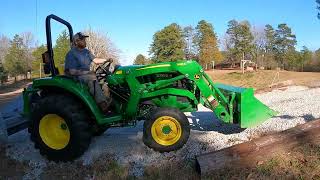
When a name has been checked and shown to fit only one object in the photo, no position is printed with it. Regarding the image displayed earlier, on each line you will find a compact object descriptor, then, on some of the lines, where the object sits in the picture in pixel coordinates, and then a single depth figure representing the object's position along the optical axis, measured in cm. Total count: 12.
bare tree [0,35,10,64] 5753
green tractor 452
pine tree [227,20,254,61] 4630
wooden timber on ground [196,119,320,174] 399
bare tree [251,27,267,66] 4752
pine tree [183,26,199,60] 4373
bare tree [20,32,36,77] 4267
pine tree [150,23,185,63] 4152
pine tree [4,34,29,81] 3991
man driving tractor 473
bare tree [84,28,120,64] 3429
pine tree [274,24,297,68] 4759
